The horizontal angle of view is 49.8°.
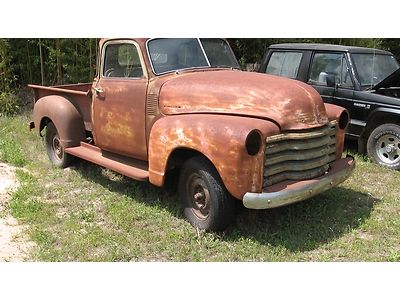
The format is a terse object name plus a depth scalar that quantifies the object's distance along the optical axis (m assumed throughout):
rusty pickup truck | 3.76
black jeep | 6.25
